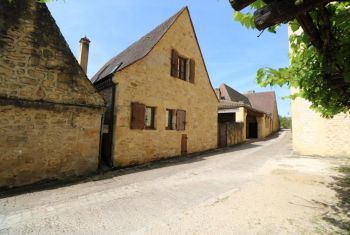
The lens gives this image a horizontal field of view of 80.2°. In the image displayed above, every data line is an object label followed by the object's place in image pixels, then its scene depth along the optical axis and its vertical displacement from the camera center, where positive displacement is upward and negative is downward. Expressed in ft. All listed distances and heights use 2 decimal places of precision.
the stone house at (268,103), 95.22 +12.77
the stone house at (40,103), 19.19 +2.02
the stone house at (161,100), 27.58 +4.19
